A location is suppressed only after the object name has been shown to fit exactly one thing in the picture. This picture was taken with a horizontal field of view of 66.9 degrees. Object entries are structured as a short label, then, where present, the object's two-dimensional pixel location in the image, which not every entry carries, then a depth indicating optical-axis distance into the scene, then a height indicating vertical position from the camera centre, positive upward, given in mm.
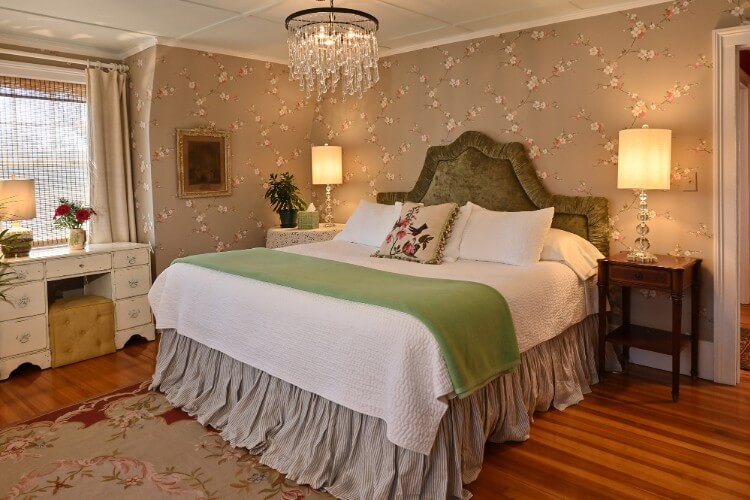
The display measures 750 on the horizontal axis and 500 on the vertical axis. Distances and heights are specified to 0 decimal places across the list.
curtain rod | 4093 +1248
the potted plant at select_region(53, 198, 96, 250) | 4172 +8
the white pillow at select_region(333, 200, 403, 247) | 4262 -66
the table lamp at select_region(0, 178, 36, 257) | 3729 +109
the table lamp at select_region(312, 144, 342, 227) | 5215 +477
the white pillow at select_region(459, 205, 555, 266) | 3403 -155
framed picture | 4691 +477
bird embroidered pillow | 3570 -136
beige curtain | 4480 +532
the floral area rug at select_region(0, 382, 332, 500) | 2391 -1111
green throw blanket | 2215 -380
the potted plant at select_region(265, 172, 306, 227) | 5215 +168
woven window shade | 4180 +628
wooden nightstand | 3182 -500
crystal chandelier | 2977 +929
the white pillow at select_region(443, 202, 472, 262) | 3664 -147
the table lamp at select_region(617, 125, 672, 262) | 3271 +283
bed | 2180 -733
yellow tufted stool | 3963 -761
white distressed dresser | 3740 -494
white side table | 4953 -165
